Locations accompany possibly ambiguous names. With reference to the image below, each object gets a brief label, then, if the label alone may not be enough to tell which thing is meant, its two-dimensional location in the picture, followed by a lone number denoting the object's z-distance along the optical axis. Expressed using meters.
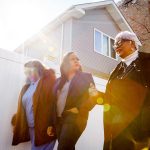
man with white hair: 1.87
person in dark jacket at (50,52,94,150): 2.06
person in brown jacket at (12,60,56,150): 2.35
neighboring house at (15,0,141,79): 8.17
